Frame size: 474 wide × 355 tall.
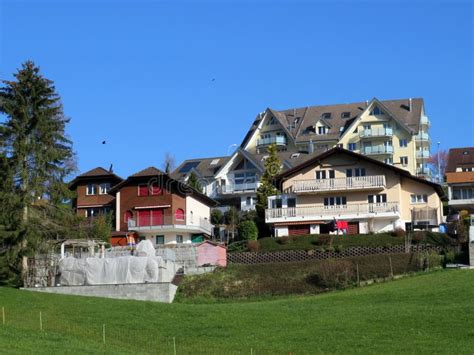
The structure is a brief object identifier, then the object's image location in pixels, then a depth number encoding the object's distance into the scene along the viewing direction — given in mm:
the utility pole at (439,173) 101581
